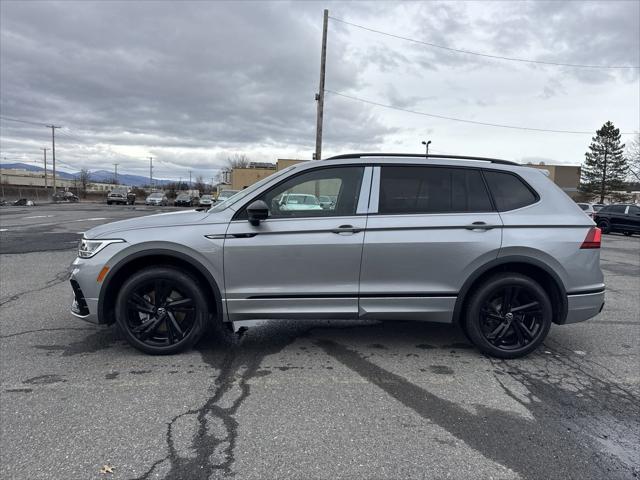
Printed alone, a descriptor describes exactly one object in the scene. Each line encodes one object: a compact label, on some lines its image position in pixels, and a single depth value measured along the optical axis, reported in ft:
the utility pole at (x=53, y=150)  211.25
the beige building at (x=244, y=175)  179.42
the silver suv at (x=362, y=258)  12.66
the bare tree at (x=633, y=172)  158.56
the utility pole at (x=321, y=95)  65.92
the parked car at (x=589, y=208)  75.10
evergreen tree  163.84
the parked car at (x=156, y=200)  139.23
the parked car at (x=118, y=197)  134.28
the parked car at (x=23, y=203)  109.60
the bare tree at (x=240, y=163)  321.73
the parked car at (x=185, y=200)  140.26
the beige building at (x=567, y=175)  192.27
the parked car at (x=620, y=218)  73.05
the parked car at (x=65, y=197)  158.26
